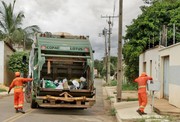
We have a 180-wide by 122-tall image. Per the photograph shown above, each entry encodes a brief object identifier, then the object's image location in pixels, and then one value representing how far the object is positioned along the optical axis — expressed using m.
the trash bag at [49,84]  12.82
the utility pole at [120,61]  16.48
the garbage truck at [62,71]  12.35
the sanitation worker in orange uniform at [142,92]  11.42
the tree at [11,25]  32.53
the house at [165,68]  13.27
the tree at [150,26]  24.80
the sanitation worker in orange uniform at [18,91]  12.24
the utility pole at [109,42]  44.59
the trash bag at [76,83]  13.13
